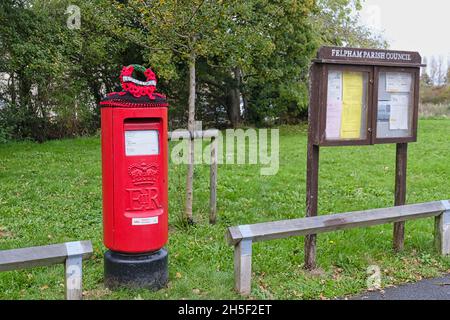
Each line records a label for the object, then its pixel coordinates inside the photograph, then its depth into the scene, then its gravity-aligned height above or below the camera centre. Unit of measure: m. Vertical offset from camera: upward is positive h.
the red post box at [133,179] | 4.06 -0.46
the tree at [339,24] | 20.86 +4.67
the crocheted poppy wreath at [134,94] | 4.04 +0.27
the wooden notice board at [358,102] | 4.57 +0.26
